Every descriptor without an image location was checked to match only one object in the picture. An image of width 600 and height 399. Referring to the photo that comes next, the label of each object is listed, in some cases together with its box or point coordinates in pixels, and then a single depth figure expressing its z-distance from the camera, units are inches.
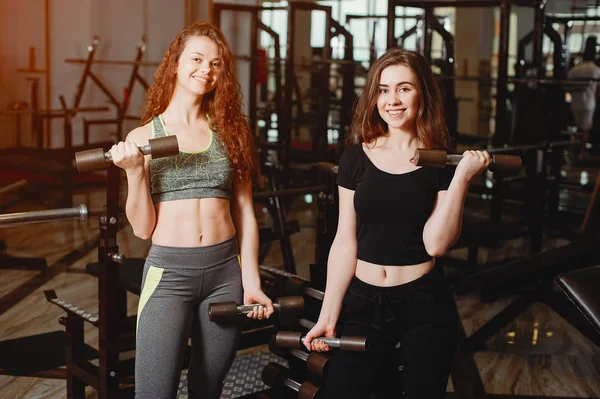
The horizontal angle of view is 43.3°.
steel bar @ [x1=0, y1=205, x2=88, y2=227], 77.0
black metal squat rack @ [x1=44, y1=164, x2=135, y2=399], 83.4
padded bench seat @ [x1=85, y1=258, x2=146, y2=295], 113.7
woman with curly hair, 72.4
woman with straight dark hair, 73.5
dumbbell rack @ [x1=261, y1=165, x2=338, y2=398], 94.9
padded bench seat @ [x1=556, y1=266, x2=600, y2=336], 73.5
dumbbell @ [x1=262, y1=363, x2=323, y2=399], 96.2
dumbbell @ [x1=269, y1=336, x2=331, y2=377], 85.0
